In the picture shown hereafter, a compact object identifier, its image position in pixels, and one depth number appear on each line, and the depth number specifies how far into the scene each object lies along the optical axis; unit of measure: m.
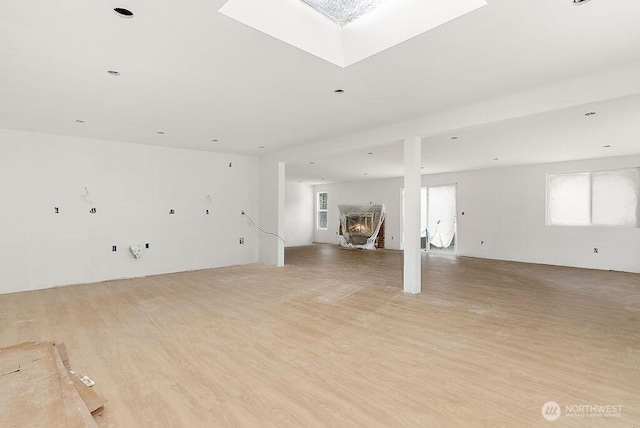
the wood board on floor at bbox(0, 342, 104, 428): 1.60
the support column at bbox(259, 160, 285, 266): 6.80
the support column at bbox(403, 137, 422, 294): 4.37
